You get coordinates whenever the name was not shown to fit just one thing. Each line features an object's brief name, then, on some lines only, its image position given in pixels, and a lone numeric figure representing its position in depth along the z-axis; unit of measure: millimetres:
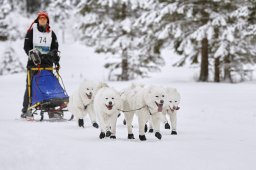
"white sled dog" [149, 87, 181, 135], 13617
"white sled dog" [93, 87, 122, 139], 12062
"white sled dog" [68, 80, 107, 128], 14922
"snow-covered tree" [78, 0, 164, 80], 42594
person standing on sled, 17484
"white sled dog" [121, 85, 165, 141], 11953
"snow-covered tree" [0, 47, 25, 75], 73369
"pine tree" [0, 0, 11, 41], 96687
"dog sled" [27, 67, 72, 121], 16859
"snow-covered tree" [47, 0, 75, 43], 112687
